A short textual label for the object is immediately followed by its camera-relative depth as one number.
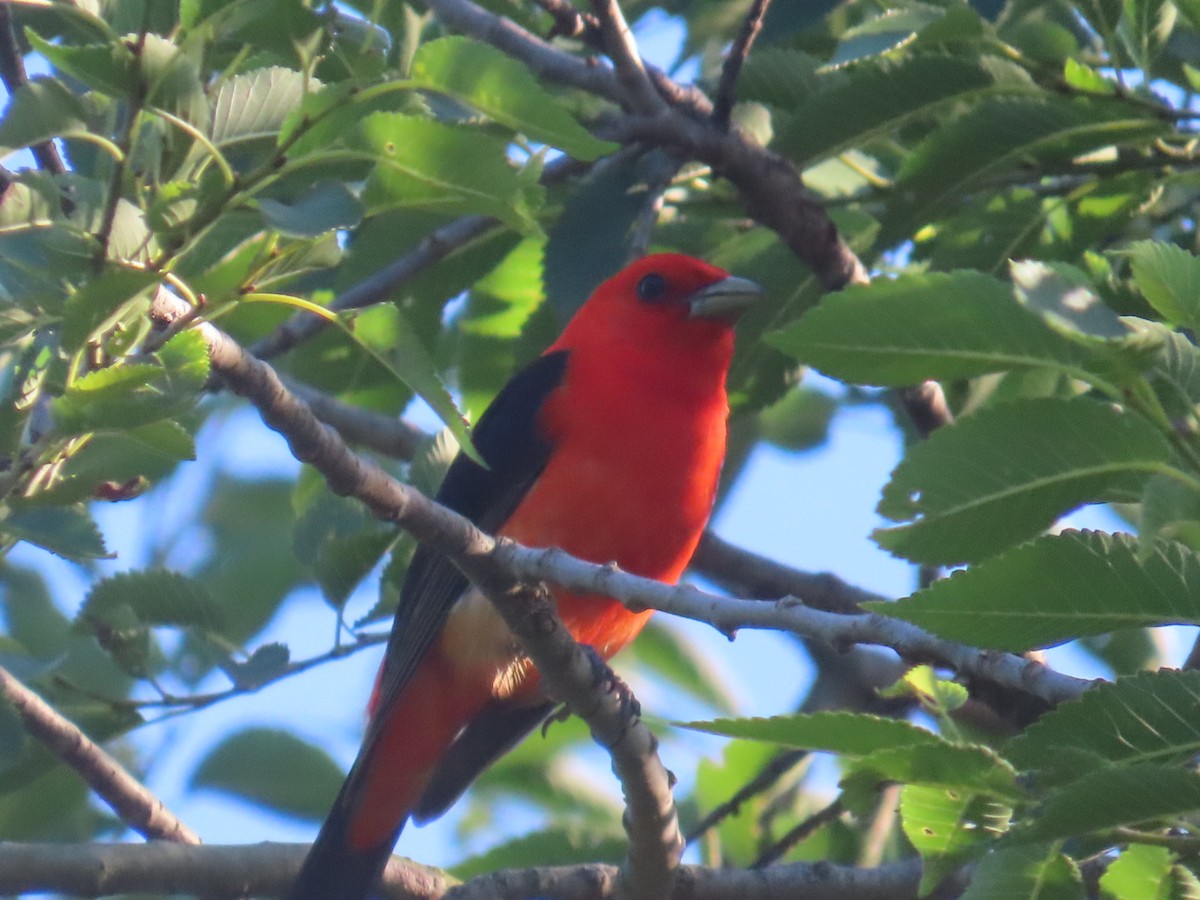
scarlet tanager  9.39
